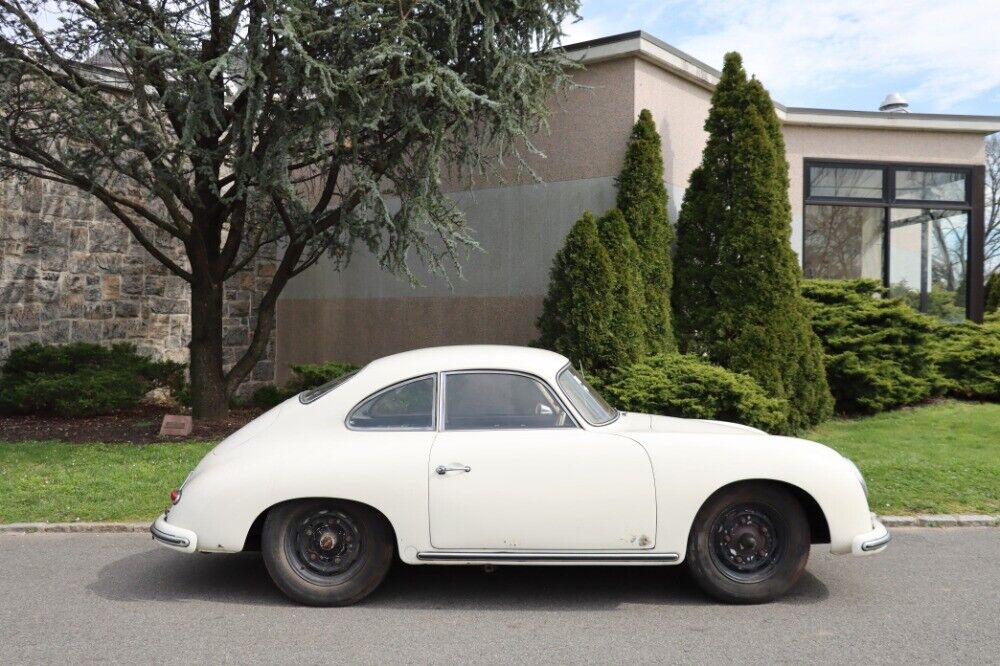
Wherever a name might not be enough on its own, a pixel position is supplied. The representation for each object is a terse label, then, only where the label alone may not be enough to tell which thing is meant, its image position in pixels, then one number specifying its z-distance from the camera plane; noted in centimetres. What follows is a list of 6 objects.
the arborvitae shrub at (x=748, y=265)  1080
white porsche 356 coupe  506
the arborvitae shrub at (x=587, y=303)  1029
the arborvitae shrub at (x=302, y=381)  1258
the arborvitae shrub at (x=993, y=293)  2430
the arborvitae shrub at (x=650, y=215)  1116
